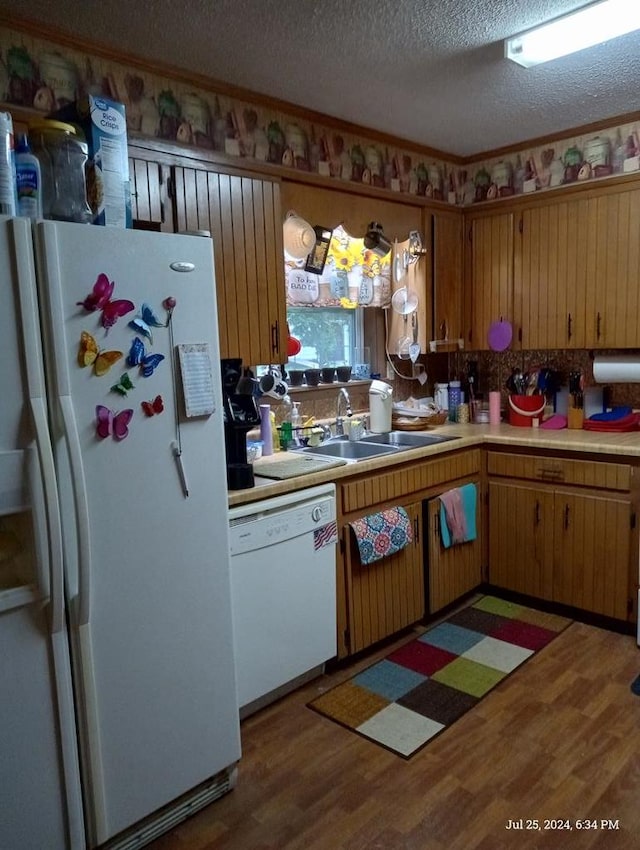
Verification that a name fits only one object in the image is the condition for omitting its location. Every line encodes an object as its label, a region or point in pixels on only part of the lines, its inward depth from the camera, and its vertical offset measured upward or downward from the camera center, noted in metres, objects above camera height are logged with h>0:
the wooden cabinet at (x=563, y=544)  2.91 -0.98
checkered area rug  2.31 -1.36
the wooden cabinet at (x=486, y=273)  3.62 +0.44
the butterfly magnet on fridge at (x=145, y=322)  1.66 +0.10
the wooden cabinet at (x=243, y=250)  2.42 +0.44
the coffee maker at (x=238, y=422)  2.28 -0.24
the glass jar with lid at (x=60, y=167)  1.63 +0.51
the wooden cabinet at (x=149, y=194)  2.26 +0.60
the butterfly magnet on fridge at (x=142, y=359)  1.66 +0.00
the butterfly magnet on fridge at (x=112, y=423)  1.60 -0.16
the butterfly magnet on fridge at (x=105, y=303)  1.56 +0.15
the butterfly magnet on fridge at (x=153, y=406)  1.70 -0.13
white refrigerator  1.48 -0.47
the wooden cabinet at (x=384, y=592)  2.68 -1.08
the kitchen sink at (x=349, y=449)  3.08 -0.48
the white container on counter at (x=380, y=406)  3.38 -0.30
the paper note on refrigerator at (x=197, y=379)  1.77 -0.06
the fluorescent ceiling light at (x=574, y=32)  2.07 +1.09
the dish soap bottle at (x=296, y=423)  3.09 -0.34
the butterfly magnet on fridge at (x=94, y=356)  1.56 +0.01
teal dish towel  3.10 -0.82
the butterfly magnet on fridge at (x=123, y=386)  1.63 -0.07
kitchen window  3.31 +0.11
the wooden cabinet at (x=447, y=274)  3.62 +0.44
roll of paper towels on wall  3.24 -0.14
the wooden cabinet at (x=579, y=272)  3.17 +0.38
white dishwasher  2.25 -0.89
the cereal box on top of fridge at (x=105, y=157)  1.69 +0.56
